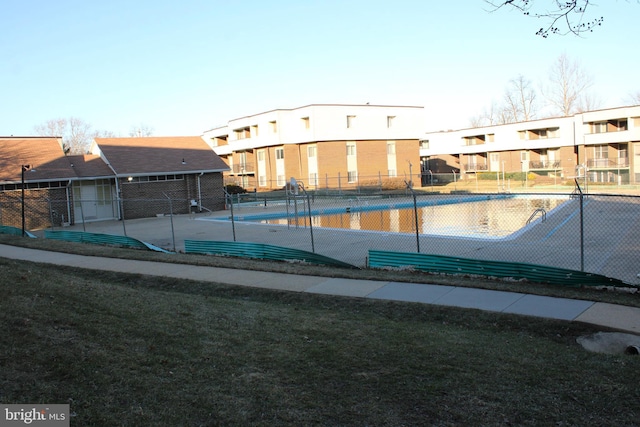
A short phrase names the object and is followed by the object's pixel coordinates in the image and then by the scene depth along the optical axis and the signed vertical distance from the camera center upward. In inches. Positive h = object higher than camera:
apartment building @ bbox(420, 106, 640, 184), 2206.0 +113.5
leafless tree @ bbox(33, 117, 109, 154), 3532.7 +345.4
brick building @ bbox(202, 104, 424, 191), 2317.9 +168.7
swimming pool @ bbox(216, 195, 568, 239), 910.4 -80.8
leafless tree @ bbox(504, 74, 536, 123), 3459.6 +373.0
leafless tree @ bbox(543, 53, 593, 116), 3093.0 +370.2
